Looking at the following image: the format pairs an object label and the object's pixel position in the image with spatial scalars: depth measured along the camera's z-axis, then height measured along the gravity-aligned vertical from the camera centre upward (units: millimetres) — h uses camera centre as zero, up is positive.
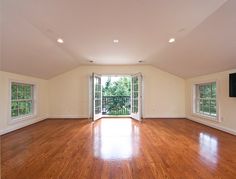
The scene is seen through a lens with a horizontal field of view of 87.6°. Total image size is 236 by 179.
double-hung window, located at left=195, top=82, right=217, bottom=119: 4092 -306
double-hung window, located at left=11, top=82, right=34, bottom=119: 3807 -254
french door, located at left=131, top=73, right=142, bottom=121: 5100 -189
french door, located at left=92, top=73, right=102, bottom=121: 5009 -183
